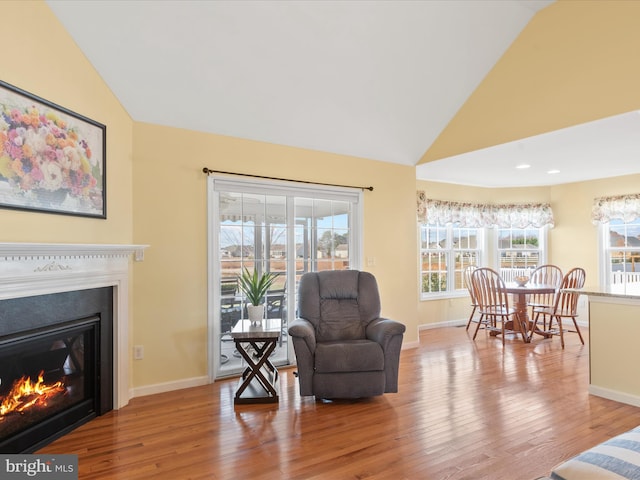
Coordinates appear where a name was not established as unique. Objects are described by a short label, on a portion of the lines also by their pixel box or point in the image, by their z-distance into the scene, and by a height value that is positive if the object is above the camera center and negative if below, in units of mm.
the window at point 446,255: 6402 -77
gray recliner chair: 3113 -803
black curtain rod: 3699 +742
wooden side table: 3207 -899
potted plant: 3457 -351
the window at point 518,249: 6996 +8
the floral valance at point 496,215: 6477 +591
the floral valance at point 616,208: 5816 +605
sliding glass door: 3846 +95
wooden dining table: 5250 -712
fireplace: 2338 -575
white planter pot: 3447 -520
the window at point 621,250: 5973 -17
